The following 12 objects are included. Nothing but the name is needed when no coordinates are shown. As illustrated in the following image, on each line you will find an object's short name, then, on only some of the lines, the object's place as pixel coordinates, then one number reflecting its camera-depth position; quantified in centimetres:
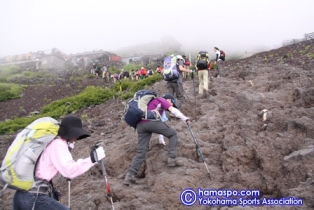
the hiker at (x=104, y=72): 3525
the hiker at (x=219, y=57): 1603
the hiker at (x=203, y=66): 1162
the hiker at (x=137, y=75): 2860
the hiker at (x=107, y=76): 3354
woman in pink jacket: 368
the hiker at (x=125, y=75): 3032
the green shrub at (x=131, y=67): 4303
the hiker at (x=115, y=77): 3073
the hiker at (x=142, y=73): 2612
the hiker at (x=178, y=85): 961
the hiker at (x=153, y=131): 602
